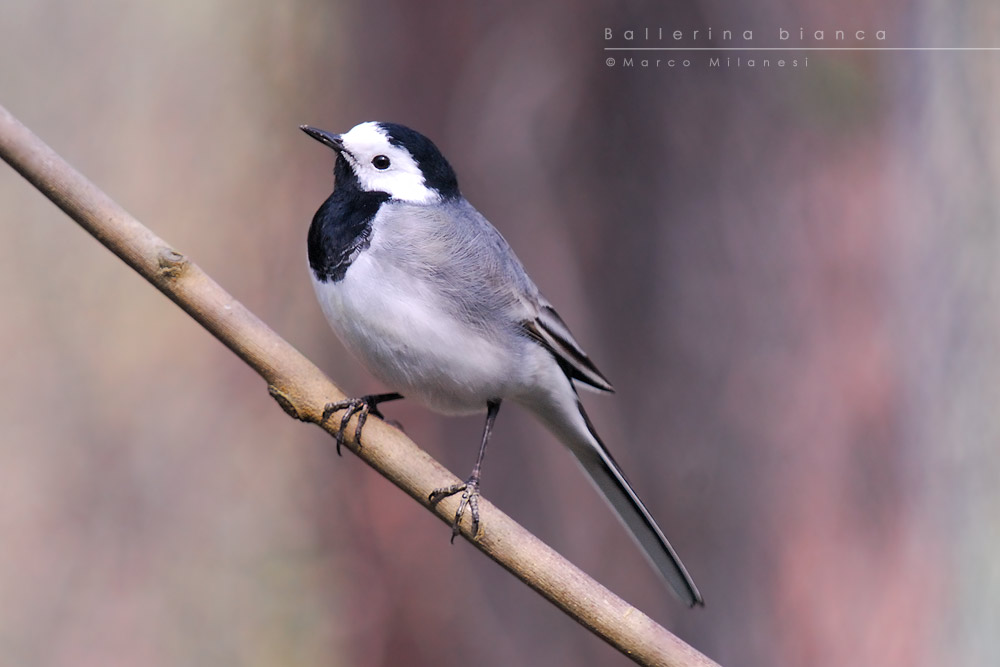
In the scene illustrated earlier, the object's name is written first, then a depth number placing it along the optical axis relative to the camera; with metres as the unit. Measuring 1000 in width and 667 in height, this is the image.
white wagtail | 3.08
